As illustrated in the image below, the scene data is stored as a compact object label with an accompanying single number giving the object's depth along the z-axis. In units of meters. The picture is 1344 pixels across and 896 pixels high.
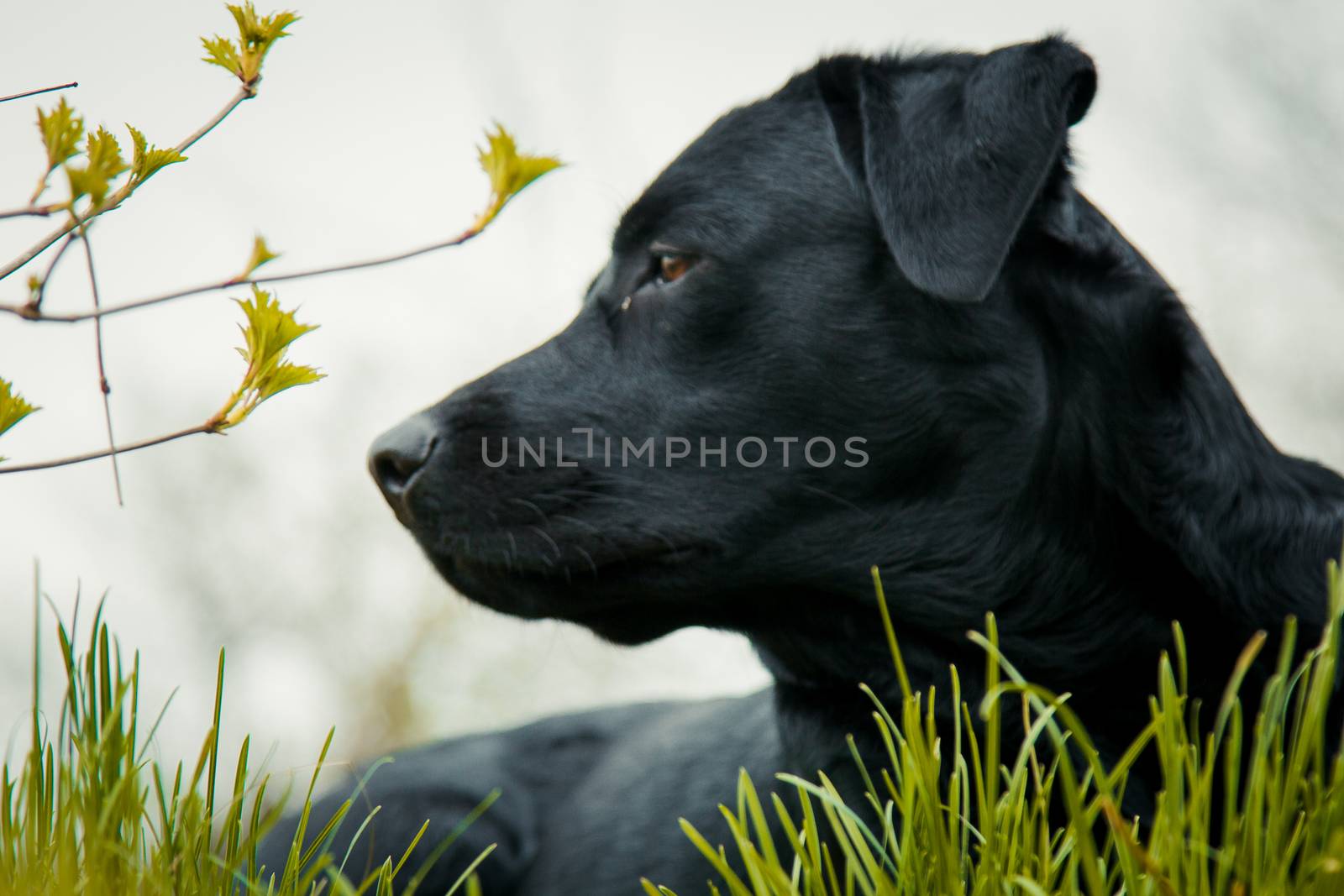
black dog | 2.30
